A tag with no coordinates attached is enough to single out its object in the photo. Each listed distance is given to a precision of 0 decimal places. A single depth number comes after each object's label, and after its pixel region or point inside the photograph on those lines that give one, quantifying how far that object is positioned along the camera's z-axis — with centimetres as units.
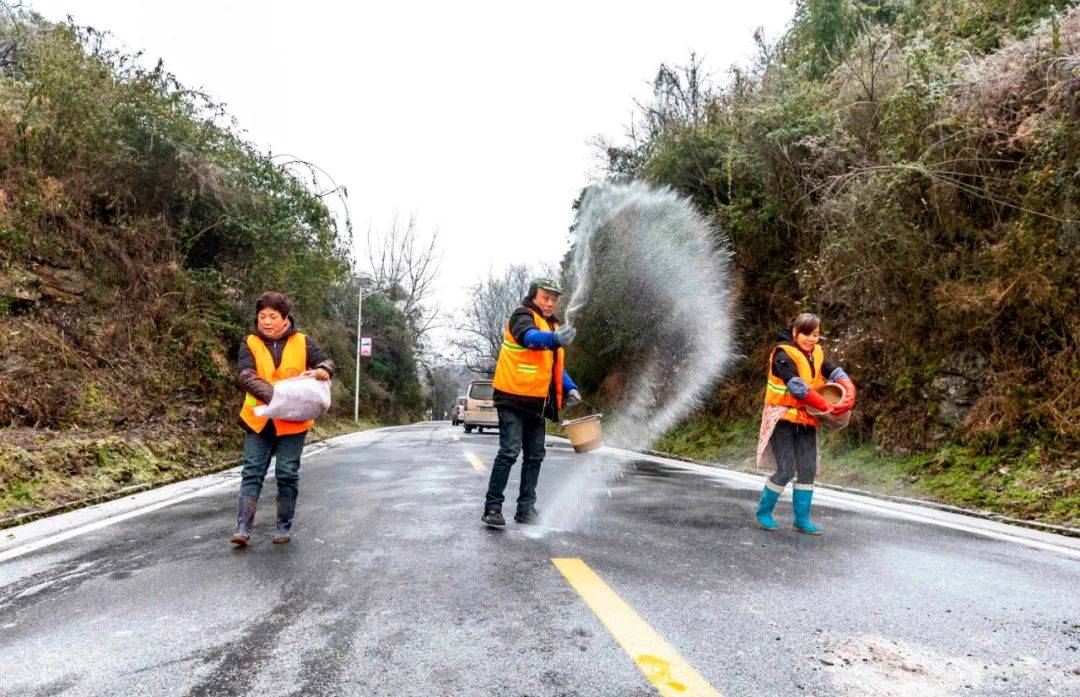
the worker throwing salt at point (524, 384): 541
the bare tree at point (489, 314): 5228
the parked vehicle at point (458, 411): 3053
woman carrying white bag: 480
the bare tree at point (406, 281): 4709
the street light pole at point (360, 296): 3381
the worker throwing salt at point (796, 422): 560
